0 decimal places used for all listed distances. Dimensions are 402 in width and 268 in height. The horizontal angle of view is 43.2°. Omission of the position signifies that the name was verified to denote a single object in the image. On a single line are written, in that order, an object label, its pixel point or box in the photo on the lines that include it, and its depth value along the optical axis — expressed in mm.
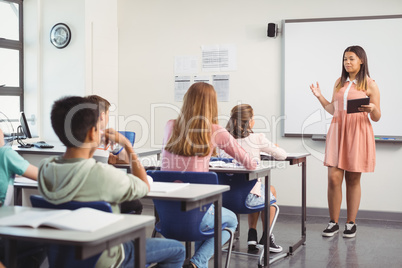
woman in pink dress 4465
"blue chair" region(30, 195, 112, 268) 1829
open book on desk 1578
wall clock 5609
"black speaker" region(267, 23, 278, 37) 5432
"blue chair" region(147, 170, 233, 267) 2674
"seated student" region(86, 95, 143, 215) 3494
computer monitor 4504
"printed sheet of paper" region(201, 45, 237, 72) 5703
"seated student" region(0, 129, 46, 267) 2236
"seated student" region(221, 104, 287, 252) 3705
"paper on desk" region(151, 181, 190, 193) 2274
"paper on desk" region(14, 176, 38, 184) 2723
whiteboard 5141
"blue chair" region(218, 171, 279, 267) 3496
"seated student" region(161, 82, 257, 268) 2840
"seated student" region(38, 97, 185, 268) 1891
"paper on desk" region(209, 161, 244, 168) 3328
